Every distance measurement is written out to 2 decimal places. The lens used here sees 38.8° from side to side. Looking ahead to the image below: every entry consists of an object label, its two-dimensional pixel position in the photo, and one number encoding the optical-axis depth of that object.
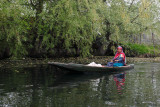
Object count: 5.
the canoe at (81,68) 8.92
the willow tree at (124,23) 17.47
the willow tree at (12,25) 12.20
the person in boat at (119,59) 11.10
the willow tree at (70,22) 14.27
